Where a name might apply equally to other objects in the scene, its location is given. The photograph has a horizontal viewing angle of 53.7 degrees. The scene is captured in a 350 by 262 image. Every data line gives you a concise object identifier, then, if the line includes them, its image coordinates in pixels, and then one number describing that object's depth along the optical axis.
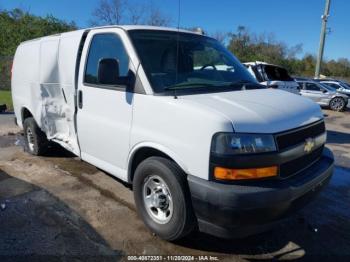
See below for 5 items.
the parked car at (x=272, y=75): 11.67
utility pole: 24.73
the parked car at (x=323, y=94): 17.98
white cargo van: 2.83
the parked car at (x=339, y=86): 19.82
